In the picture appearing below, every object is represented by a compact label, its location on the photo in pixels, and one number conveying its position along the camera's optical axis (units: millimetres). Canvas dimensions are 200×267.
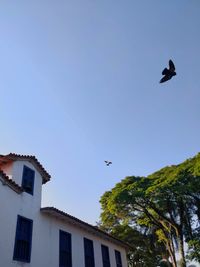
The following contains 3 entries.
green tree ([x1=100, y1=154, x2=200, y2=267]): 20422
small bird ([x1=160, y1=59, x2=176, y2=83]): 5984
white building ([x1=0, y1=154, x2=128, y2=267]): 10930
